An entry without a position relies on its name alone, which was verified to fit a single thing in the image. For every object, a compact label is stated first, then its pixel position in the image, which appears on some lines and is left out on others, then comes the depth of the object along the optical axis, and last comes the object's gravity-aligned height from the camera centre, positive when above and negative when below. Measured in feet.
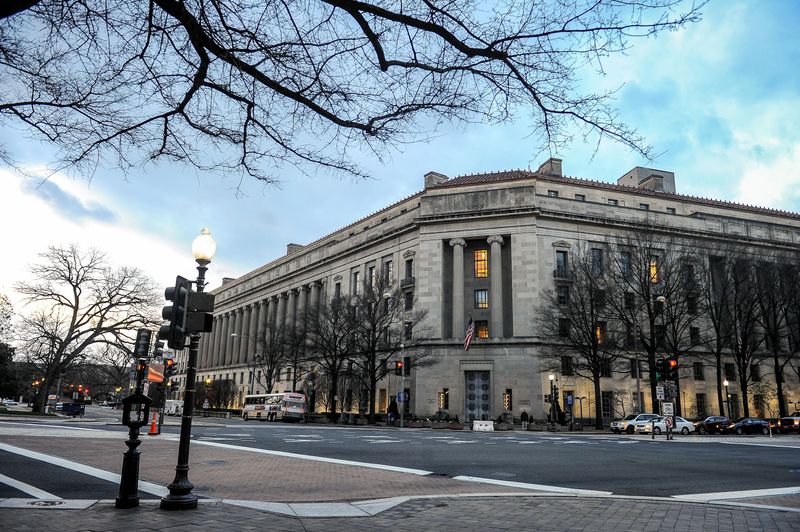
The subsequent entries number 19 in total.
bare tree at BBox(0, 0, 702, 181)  19.65 +12.13
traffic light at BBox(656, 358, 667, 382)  94.94 +2.81
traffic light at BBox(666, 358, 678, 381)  94.89 +3.00
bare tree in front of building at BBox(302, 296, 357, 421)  171.68 +14.89
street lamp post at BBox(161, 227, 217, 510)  22.39 -1.90
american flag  147.84 +12.09
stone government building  165.48 +41.88
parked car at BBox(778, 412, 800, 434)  139.44 -9.27
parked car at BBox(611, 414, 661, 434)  126.62 -9.02
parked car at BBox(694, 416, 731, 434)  132.13 -8.99
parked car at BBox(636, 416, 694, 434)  120.98 -9.34
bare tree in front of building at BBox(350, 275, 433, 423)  164.76 +16.07
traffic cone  73.46 -6.94
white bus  180.55 -9.67
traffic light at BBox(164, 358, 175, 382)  87.18 +1.49
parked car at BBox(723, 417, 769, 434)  130.41 -9.23
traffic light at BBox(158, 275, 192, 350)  24.17 +2.68
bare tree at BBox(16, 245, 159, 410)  142.41 +16.67
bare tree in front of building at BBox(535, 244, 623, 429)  143.02 +15.42
